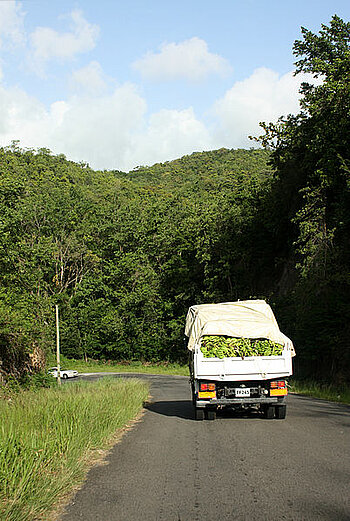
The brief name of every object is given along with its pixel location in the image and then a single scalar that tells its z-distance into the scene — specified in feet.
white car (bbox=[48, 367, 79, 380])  152.28
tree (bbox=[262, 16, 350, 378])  89.45
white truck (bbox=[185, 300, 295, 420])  42.83
